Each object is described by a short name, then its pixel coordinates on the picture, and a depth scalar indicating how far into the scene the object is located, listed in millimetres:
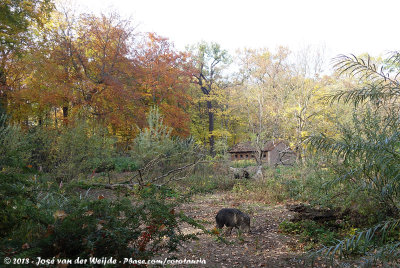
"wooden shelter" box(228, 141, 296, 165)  30766
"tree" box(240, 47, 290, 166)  16316
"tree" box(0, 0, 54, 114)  10261
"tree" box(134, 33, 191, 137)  19922
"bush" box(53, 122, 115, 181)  9297
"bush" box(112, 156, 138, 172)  16958
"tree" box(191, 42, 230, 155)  30484
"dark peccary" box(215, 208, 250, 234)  6516
